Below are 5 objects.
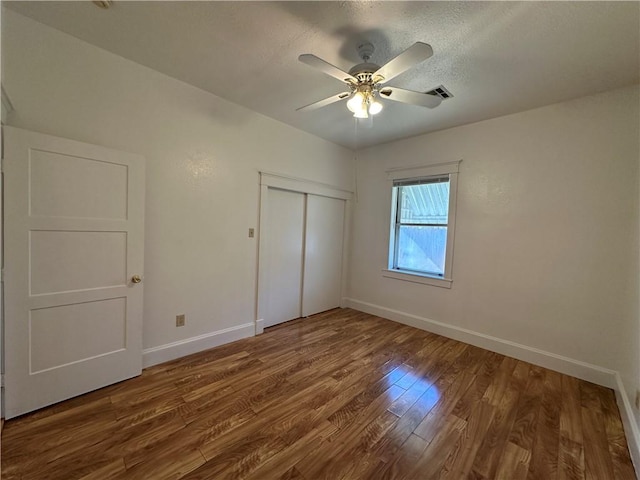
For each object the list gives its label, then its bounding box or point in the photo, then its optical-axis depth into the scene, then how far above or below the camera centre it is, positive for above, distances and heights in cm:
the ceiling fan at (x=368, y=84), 165 +104
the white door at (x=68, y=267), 177 -37
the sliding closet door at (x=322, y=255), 402 -39
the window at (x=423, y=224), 347 +16
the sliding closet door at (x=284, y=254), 354 -37
